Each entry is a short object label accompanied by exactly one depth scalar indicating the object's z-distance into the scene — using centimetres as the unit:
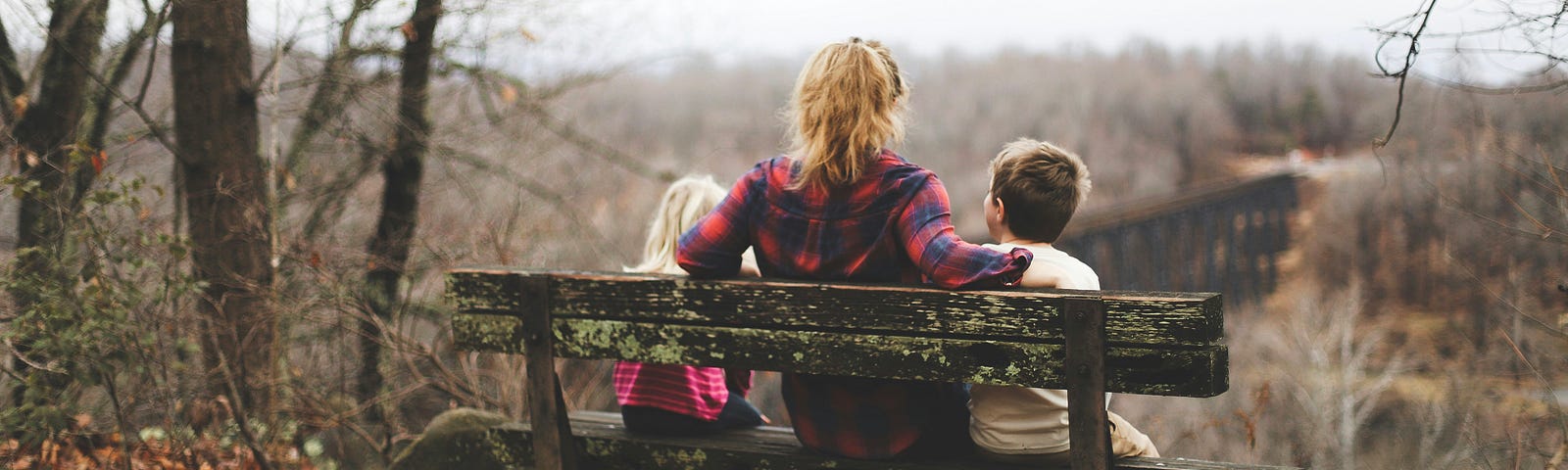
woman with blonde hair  257
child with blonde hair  306
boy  255
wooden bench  216
